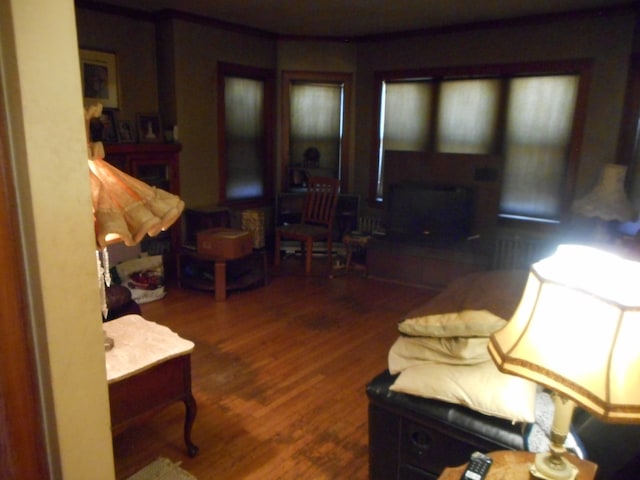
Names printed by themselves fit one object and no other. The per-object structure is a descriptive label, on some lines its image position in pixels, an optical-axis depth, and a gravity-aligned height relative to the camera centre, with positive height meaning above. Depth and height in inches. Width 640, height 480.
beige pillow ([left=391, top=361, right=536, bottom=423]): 67.7 -35.2
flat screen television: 202.1 -30.3
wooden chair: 212.8 -36.1
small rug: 90.1 -61.5
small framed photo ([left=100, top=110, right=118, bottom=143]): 179.9 +1.4
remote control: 52.1 -34.6
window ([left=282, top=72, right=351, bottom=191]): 237.1 +4.7
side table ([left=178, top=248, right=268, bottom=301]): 178.7 -53.2
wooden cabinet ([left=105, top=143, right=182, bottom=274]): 176.4 -13.2
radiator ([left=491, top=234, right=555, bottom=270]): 192.4 -42.9
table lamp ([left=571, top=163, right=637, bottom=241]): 162.9 -18.7
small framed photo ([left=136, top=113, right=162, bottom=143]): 191.9 +2.0
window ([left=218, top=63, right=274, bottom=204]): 217.5 +0.5
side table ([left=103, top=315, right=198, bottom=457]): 79.4 -39.5
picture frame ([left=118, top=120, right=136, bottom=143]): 185.9 +0.0
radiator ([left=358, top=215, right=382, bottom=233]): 236.5 -40.8
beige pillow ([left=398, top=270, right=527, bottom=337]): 73.4 -28.6
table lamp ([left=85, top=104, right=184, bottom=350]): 56.2 -8.8
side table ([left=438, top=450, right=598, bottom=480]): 52.1 -34.6
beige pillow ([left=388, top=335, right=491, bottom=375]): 72.9 -32.3
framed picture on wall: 177.6 +19.4
